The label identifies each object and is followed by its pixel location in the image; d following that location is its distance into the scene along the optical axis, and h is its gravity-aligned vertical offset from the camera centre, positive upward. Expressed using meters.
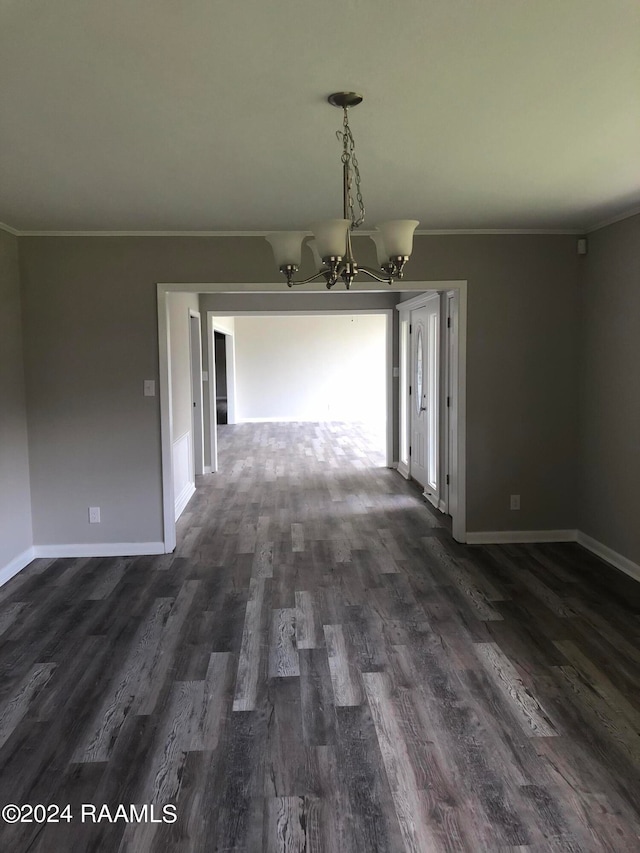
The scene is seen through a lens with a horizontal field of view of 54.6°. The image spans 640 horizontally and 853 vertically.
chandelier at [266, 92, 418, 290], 2.22 +0.50
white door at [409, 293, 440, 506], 6.18 -0.21
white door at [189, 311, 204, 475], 7.38 +0.07
